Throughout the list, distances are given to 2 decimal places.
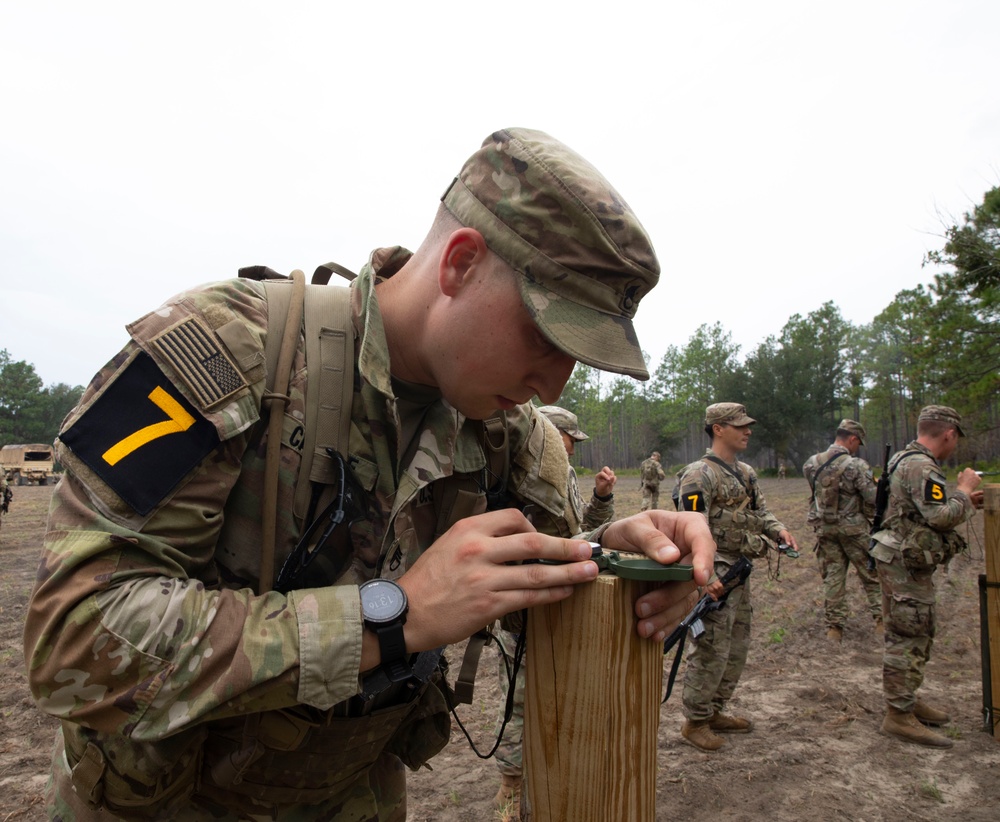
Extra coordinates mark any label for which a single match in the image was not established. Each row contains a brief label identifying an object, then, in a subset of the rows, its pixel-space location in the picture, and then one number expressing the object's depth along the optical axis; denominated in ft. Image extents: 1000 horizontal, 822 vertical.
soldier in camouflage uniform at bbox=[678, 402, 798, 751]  18.48
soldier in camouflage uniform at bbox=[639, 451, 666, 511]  56.02
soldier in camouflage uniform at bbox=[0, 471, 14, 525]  47.39
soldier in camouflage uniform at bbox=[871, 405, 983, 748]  18.80
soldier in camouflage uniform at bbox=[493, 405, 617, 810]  14.67
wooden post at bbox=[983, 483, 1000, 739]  17.19
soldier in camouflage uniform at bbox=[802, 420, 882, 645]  28.78
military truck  129.08
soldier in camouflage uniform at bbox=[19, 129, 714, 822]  3.67
